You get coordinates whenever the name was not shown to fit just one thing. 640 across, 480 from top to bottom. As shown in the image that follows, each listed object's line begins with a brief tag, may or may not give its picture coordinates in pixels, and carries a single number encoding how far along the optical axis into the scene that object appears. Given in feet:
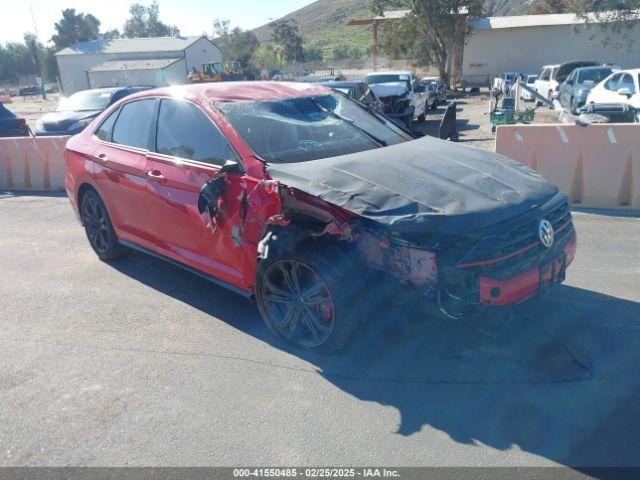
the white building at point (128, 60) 164.04
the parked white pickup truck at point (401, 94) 53.06
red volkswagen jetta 10.73
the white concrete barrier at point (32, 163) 33.27
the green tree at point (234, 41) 277.29
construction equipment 126.41
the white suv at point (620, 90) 41.48
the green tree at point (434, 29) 119.65
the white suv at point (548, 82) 75.61
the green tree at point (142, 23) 380.37
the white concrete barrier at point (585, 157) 22.80
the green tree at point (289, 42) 232.53
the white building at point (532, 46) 123.65
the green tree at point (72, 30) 291.79
